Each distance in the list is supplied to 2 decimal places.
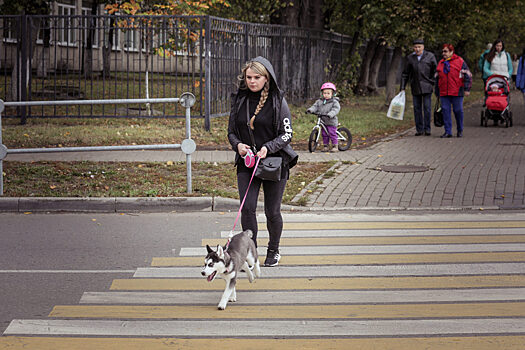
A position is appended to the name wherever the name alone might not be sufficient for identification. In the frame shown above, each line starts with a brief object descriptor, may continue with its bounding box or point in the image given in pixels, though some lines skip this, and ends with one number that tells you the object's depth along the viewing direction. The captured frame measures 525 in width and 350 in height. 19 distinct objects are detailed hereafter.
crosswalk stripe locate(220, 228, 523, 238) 8.33
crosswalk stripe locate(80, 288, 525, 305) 5.90
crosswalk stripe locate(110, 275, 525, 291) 6.30
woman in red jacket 16.73
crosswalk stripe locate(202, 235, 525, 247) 7.94
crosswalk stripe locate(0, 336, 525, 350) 4.89
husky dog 5.30
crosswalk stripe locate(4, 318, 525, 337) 5.16
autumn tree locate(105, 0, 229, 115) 17.59
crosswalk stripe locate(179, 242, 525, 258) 7.54
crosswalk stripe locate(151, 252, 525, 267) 7.13
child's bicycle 14.32
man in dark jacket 17.27
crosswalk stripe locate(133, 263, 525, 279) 6.71
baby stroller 19.12
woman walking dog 6.42
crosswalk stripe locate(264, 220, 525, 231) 8.73
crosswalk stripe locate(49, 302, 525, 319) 5.54
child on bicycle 14.09
